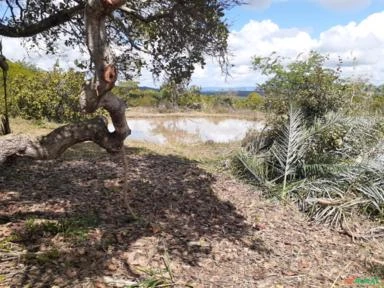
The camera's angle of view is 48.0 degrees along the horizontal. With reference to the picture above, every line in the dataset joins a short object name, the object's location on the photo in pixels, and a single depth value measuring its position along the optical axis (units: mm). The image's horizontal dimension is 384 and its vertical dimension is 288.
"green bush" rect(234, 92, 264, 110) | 26266
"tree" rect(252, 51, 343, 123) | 8195
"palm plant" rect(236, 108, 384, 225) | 6094
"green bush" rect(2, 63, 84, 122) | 13883
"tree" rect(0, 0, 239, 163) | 3209
